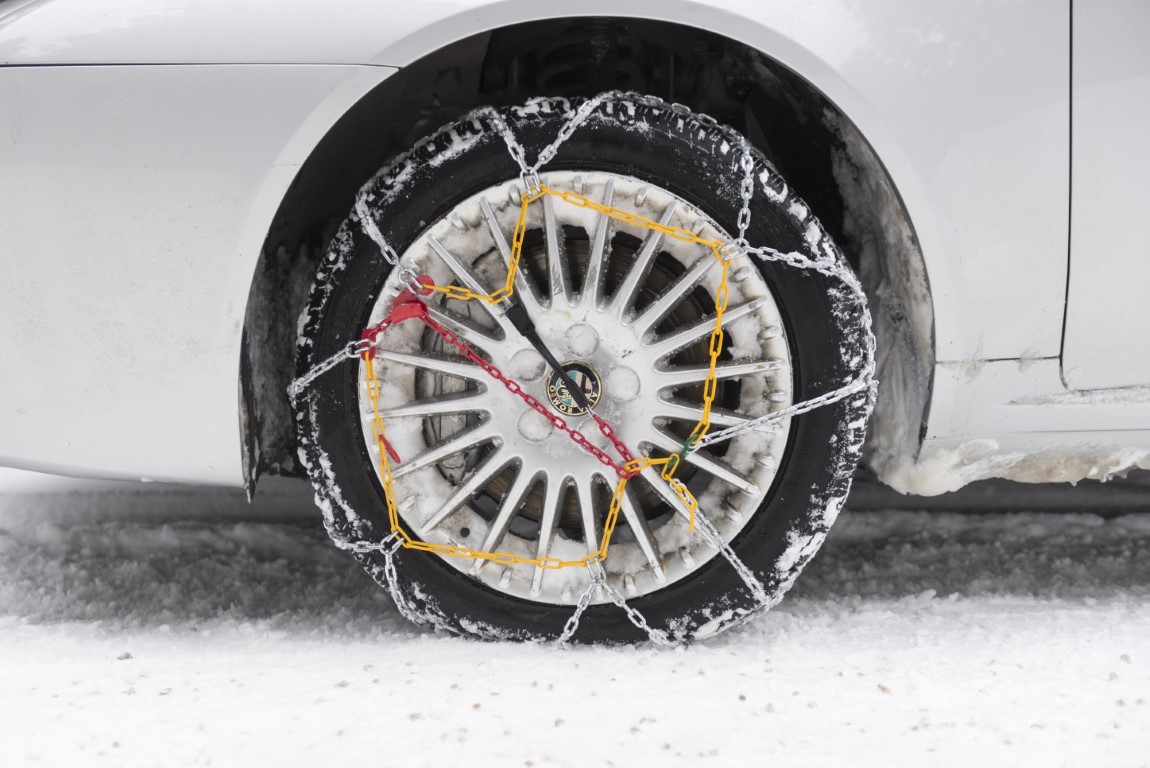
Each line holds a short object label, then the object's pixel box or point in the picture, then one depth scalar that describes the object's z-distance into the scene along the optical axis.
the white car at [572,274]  1.63
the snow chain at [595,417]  1.75
